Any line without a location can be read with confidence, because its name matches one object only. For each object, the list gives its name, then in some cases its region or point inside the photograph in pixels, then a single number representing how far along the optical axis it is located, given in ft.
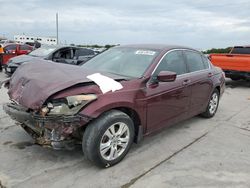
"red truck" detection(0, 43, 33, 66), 30.95
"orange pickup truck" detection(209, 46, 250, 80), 22.39
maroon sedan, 7.12
